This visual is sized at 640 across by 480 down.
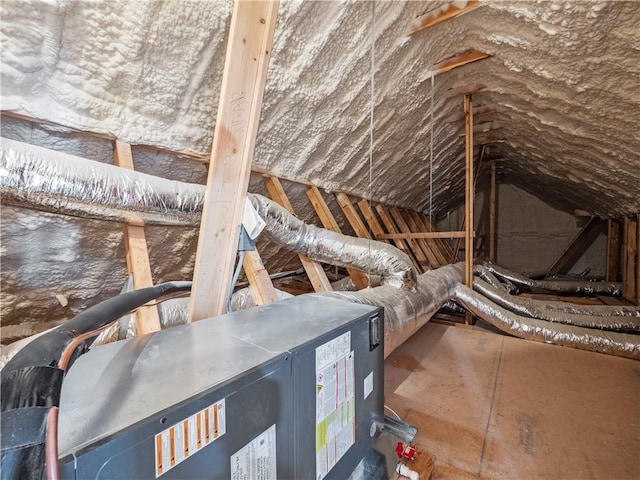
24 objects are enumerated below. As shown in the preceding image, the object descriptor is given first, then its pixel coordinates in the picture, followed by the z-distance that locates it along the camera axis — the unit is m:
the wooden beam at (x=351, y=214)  2.55
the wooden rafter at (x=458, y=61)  1.77
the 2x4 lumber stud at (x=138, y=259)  0.98
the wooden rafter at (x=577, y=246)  4.52
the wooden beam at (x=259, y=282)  1.26
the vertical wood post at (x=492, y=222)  4.46
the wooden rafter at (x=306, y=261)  1.80
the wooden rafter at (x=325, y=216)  2.22
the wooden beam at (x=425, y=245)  3.75
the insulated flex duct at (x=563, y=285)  3.54
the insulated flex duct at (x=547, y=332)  1.83
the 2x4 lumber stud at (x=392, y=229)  3.16
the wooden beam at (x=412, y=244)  3.43
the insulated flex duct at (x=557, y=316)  2.22
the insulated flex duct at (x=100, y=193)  0.81
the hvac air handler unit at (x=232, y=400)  0.36
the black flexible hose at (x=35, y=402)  0.27
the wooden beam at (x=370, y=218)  2.99
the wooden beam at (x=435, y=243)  4.18
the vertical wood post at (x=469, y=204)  2.41
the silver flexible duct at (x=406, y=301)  1.24
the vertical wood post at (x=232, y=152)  0.81
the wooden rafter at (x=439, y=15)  1.38
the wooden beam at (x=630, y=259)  3.20
